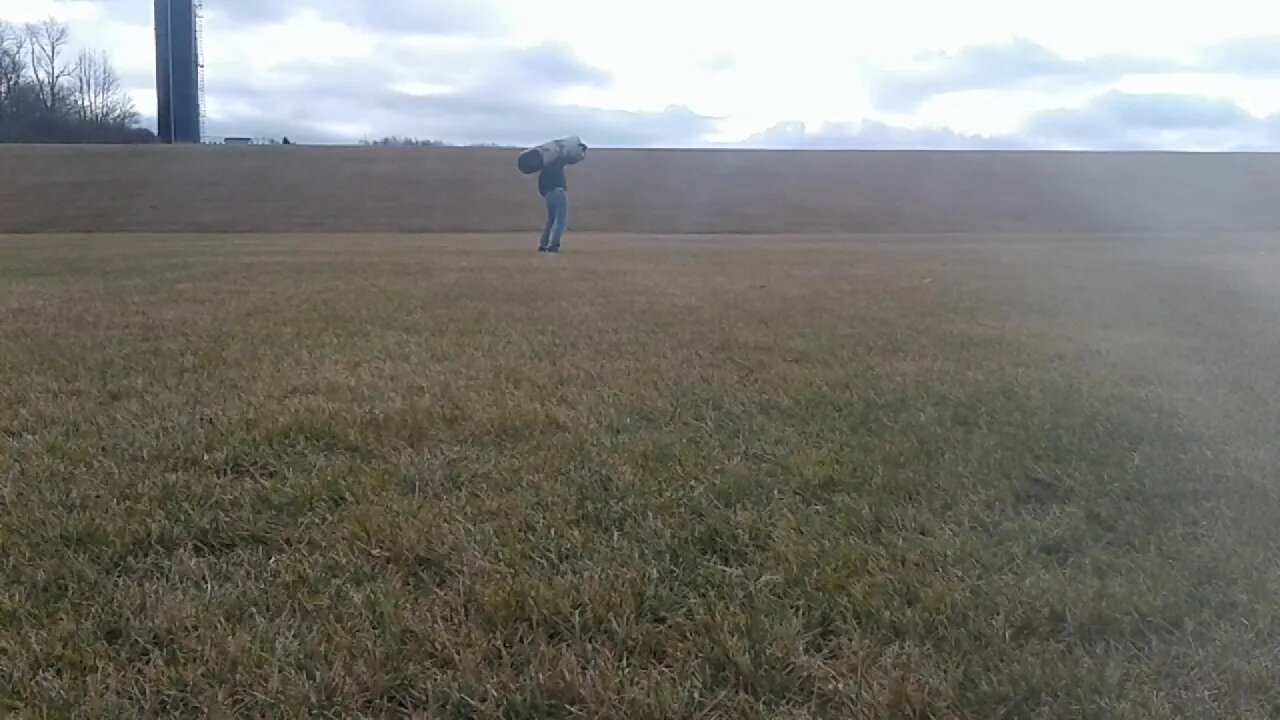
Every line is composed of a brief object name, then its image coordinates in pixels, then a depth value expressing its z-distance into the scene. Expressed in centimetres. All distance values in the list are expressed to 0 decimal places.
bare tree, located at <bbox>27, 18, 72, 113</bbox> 8712
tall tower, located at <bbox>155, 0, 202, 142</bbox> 7031
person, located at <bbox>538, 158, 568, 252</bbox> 1524
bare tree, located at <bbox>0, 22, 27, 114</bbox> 8312
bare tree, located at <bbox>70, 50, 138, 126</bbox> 8988
